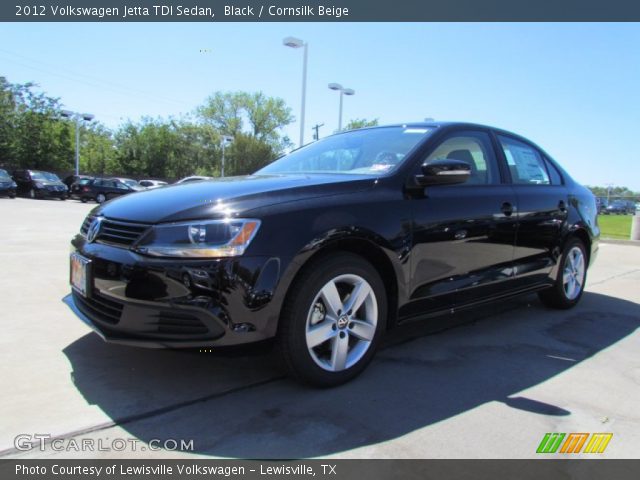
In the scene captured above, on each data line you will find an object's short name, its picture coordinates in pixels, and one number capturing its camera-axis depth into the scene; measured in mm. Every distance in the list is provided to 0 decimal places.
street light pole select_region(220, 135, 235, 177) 46000
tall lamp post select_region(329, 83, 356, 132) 21047
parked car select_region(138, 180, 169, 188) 31552
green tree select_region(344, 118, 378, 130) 69838
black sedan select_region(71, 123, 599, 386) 2539
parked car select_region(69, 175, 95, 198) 28638
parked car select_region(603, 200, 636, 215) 43462
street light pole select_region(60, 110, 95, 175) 33562
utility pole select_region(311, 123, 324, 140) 49469
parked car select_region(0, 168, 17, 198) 24144
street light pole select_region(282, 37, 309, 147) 16109
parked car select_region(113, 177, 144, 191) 30188
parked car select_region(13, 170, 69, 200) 26844
